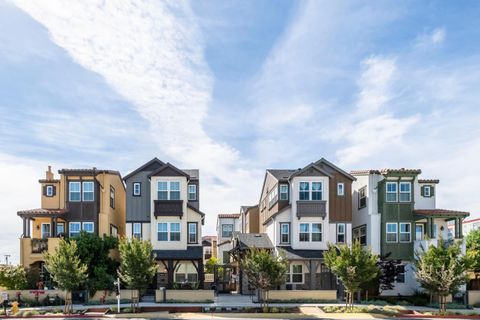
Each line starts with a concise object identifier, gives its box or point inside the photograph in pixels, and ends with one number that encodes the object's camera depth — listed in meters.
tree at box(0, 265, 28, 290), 37.08
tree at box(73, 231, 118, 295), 36.56
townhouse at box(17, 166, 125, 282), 40.75
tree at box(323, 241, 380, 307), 33.22
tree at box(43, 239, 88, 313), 33.06
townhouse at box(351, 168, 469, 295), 42.03
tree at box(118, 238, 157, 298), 33.28
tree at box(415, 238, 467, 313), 32.50
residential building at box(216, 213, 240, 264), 70.06
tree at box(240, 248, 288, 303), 33.56
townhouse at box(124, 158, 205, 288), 42.56
